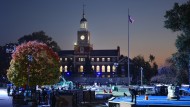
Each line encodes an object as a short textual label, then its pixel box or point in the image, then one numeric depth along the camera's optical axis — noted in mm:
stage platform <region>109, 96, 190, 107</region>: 31031
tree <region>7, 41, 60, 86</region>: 65688
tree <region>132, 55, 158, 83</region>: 143875
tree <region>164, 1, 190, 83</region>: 54781
